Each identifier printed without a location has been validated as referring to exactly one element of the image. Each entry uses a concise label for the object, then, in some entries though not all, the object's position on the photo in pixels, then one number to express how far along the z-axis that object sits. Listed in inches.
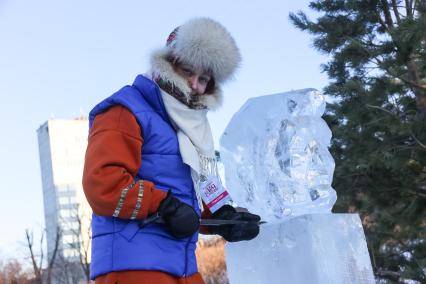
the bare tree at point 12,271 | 1613.1
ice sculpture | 84.7
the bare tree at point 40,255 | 855.1
